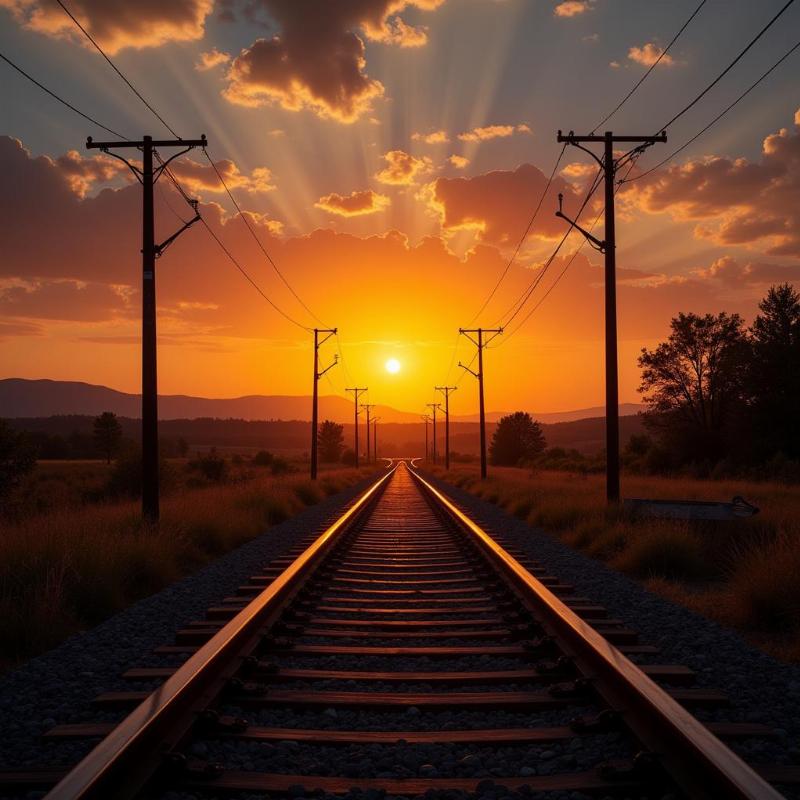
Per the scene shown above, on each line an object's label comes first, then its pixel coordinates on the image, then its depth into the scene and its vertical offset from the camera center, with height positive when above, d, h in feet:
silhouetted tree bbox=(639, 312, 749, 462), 183.42 +12.60
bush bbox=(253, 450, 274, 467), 276.74 -5.04
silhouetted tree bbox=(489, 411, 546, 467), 366.43 +1.10
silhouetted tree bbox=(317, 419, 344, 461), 392.88 +1.33
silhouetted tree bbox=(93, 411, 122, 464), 346.54 +4.90
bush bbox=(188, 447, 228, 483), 165.17 -4.53
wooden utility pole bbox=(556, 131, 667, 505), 61.93 +11.83
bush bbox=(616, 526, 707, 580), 36.60 -5.25
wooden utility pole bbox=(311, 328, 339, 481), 130.62 +5.50
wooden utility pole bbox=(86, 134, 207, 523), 52.80 +8.65
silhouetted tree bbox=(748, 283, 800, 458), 144.25 +9.64
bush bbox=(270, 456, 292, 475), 219.41 -6.62
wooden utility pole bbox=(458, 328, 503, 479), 151.43 +14.02
